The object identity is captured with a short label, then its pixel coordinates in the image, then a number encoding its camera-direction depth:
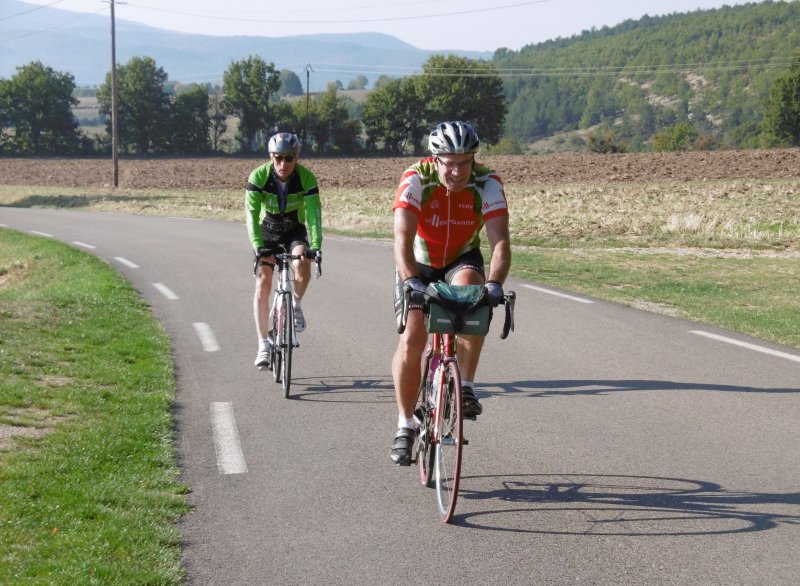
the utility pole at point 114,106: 49.47
